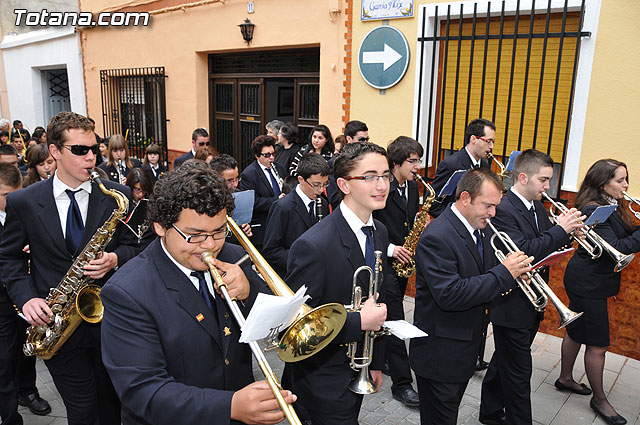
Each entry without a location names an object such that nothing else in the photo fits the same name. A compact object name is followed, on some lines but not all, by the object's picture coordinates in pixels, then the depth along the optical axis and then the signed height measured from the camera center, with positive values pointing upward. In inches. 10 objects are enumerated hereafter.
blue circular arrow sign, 278.2 +27.6
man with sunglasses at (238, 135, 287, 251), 238.5 -41.5
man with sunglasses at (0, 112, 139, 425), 128.5 -38.3
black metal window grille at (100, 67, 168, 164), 463.8 -7.6
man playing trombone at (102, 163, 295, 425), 71.5 -36.4
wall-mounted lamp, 360.2 +53.5
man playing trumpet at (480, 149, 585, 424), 149.6 -61.5
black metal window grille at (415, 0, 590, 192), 232.1 +15.8
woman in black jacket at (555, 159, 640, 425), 171.5 -60.2
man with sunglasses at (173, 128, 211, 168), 307.6 -25.4
